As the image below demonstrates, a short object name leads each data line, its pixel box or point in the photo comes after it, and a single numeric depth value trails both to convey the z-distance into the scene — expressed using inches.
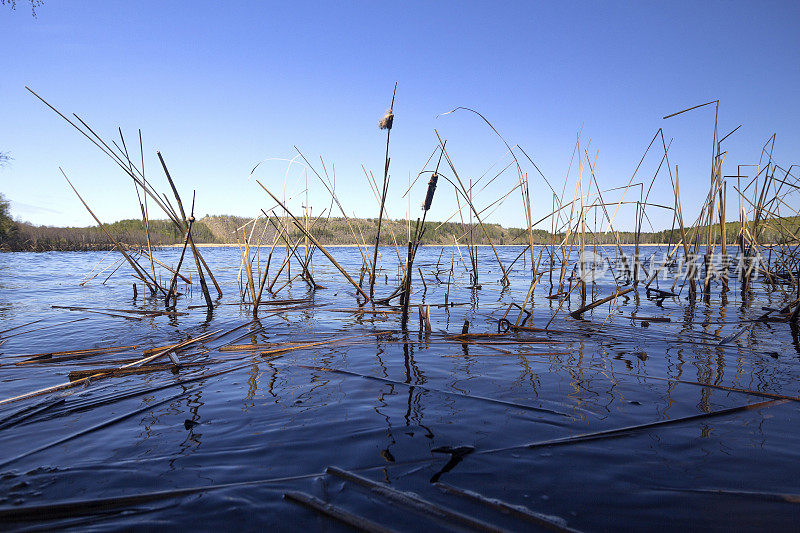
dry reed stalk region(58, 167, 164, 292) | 168.0
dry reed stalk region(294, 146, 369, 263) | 199.6
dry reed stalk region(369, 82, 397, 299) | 130.4
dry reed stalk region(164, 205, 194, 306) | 199.5
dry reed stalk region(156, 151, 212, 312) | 145.3
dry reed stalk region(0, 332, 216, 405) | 73.3
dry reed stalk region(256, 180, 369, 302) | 162.6
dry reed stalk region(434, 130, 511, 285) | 135.8
